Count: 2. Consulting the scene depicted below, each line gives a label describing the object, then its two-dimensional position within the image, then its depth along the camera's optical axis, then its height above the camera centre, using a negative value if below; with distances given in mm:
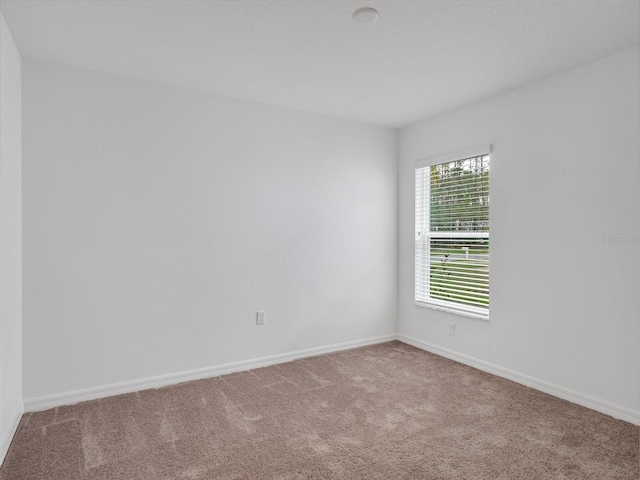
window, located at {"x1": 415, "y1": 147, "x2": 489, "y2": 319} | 3586 +2
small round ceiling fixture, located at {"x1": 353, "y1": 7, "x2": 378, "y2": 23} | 2129 +1192
